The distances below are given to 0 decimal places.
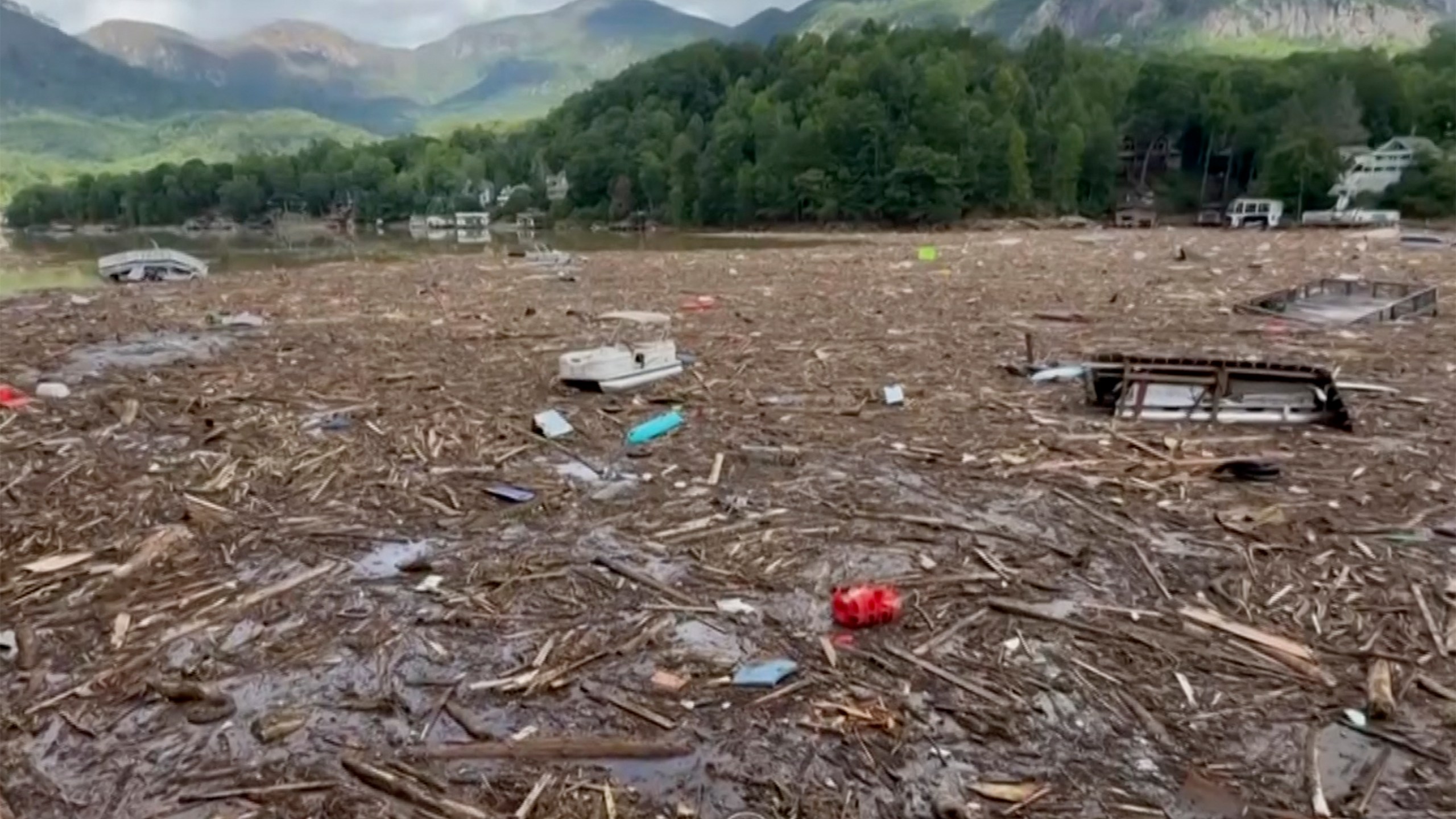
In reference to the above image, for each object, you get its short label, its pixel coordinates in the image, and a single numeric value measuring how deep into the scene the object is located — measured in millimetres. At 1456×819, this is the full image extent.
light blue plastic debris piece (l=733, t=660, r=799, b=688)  4074
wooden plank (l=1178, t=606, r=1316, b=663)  4281
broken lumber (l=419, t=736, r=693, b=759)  3596
